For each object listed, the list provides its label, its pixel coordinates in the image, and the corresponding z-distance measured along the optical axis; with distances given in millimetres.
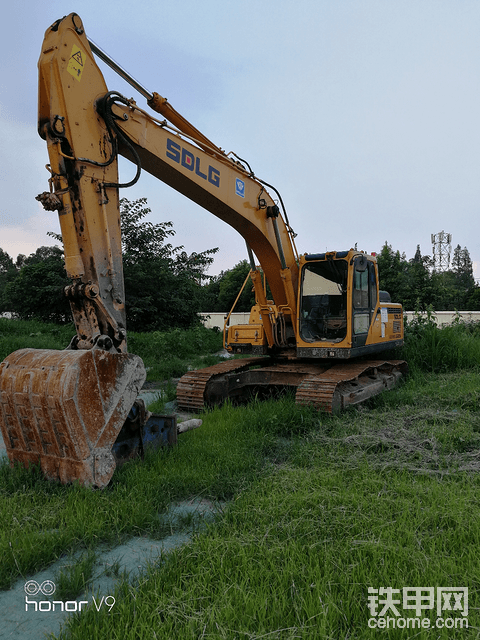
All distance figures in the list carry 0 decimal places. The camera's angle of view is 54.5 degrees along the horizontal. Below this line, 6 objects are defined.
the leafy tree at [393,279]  27156
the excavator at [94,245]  3629
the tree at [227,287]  46831
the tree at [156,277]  18422
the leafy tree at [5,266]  57475
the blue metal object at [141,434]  4152
